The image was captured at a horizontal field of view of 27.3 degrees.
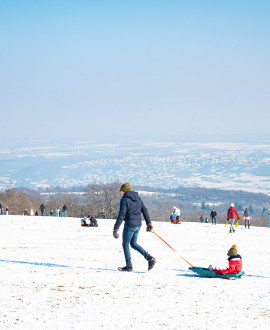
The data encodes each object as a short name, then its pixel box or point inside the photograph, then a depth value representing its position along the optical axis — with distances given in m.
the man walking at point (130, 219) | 11.50
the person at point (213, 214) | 42.43
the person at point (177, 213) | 41.76
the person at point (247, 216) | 36.81
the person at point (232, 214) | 30.36
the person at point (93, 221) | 33.06
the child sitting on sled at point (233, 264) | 11.12
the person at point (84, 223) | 32.94
